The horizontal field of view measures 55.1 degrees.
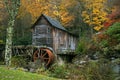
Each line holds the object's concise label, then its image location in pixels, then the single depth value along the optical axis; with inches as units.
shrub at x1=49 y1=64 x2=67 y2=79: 349.6
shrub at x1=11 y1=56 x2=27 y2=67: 490.1
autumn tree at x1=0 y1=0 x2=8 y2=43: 716.9
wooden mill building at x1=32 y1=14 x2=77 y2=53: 607.3
